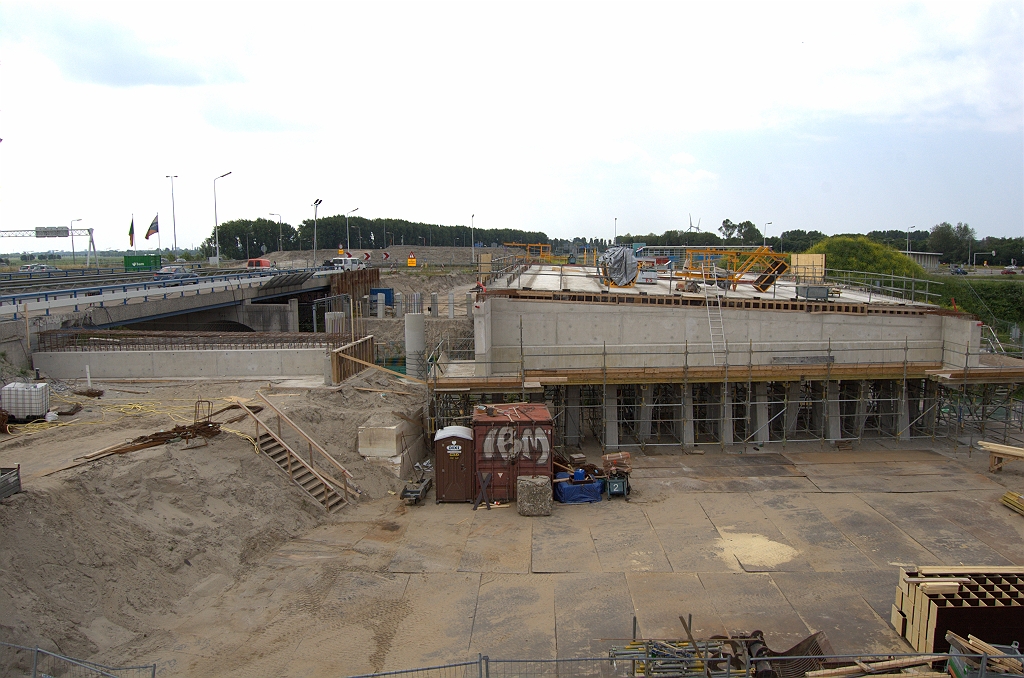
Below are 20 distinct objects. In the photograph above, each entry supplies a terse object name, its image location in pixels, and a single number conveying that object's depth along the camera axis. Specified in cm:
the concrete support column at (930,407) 2391
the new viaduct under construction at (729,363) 2289
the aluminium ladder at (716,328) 2669
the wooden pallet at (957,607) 1037
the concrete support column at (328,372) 2167
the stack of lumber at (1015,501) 1681
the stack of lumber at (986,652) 908
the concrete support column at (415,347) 2511
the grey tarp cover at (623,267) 3020
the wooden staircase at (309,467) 1645
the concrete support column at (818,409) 2548
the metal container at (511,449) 1738
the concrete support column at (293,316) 4112
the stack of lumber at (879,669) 930
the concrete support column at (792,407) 2436
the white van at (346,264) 5806
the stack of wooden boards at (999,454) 1978
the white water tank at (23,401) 1770
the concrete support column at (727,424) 2337
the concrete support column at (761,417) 2373
